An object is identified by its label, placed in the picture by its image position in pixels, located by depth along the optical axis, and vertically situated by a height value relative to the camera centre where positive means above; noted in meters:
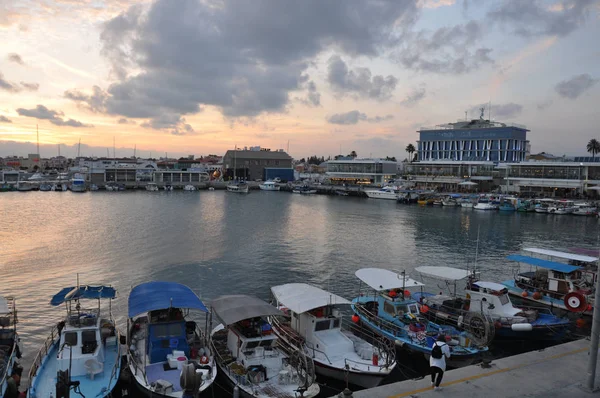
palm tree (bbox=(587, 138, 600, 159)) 97.94 +6.95
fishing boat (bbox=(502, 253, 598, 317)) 17.31 -5.24
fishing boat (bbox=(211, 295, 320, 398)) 10.73 -5.51
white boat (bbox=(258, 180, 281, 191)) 105.25 -4.76
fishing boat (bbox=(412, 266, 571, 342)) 15.60 -5.56
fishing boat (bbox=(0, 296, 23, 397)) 11.88 -5.86
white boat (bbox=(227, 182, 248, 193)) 96.82 -4.95
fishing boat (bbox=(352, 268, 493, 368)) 13.74 -5.67
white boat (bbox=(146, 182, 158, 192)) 97.33 -5.26
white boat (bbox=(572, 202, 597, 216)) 58.91 -5.01
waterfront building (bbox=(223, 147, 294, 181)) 121.12 +0.76
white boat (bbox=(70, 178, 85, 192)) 89.69 -4.80
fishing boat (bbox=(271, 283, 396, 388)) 11.98 -5.57
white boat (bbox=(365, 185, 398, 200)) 83.69 -4.75
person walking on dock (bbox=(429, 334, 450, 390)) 8.97 -4.24
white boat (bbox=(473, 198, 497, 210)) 66.44 -5.35
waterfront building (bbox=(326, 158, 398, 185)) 105.88 -0.29
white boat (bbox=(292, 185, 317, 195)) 99.88 -5.26
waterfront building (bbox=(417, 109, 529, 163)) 101.50 +7.88
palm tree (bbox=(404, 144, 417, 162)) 142.50 +7.57
